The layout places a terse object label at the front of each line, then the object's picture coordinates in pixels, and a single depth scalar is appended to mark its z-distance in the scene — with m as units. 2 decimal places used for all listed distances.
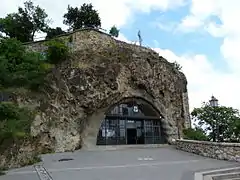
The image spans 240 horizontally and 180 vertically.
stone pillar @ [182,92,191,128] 16.61
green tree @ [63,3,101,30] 18.04
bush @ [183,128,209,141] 14.66
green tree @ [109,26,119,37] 16.41
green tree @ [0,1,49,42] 16.32
